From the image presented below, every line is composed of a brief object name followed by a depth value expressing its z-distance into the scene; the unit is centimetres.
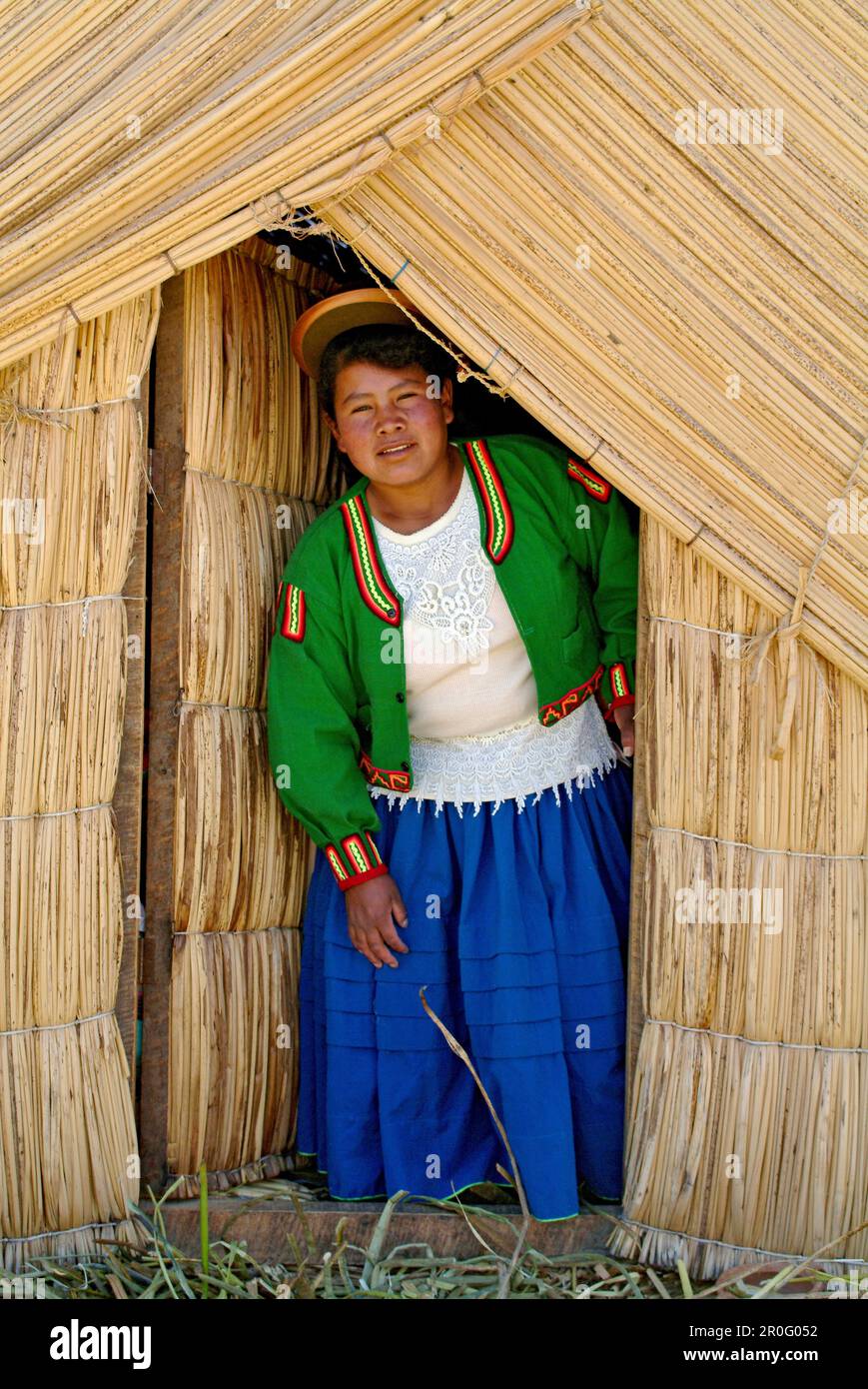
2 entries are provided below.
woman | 295
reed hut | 242
